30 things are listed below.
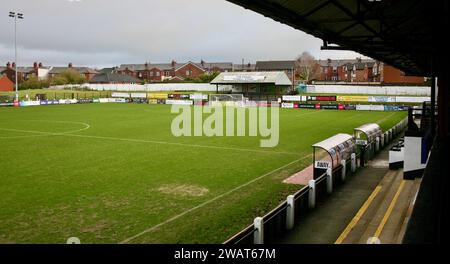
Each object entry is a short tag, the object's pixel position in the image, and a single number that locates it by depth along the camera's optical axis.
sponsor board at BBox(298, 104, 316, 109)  62.66
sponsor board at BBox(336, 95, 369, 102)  64.06
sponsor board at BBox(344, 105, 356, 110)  61.22
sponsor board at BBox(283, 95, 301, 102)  66.75
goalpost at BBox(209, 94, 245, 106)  64.88
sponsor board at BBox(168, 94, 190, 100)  74.88
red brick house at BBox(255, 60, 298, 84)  126.69
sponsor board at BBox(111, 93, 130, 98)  82.16
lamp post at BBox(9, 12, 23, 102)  60.98
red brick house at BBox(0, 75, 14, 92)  104.31
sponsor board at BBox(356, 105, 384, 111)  59.23
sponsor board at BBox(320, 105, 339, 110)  61.34
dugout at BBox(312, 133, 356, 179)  16.39
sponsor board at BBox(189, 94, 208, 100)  73.06
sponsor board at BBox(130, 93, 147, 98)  79.74
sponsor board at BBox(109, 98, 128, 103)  78.88
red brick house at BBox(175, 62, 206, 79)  135.75
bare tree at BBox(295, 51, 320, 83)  123.19
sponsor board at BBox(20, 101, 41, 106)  65.06
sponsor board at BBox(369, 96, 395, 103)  61.51
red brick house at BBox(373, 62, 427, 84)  84.19
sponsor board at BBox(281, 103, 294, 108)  63.74
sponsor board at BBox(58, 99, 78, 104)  71.75
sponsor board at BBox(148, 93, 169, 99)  77.10
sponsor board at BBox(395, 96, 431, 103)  60.27
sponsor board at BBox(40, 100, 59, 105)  68.75
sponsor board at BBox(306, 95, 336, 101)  64.75
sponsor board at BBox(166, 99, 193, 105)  70.47
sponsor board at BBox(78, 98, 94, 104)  75.06
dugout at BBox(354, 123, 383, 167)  21.56
